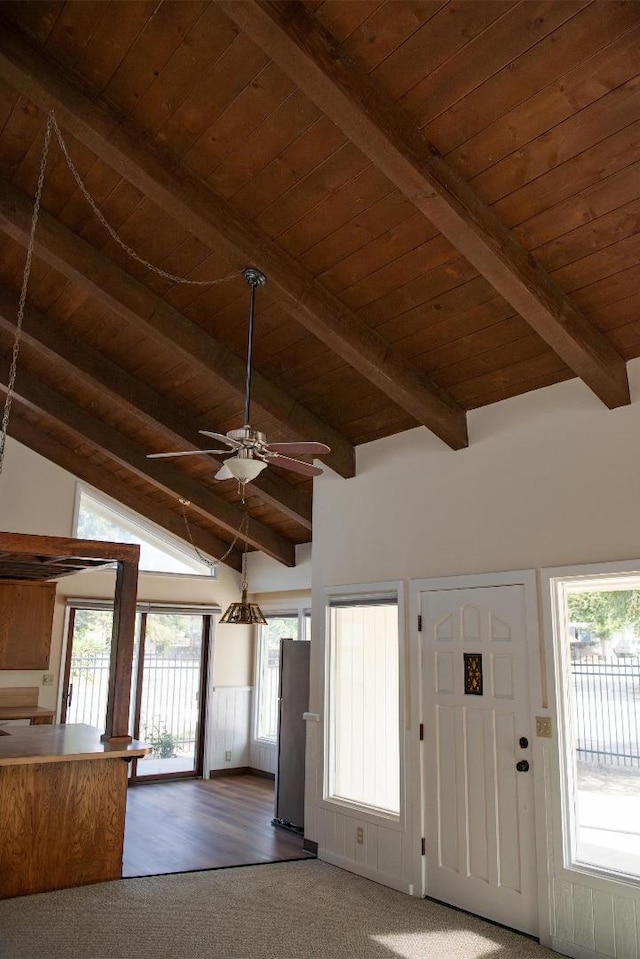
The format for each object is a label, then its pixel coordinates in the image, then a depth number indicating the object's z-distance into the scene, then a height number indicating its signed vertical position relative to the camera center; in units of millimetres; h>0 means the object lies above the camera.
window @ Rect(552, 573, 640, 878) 3912 -338
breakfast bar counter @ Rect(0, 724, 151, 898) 4719 -1070
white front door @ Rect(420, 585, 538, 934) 4281 -606
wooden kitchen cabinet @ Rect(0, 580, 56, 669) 7418 +255
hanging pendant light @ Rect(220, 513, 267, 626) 6672 +342
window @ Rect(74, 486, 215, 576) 8125 +1301
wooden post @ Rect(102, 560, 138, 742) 5336 -21
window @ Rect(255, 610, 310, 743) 8820 -206
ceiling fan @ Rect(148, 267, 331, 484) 3697 +1027
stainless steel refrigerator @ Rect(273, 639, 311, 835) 6406 -725
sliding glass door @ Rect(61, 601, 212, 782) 8070 -329
